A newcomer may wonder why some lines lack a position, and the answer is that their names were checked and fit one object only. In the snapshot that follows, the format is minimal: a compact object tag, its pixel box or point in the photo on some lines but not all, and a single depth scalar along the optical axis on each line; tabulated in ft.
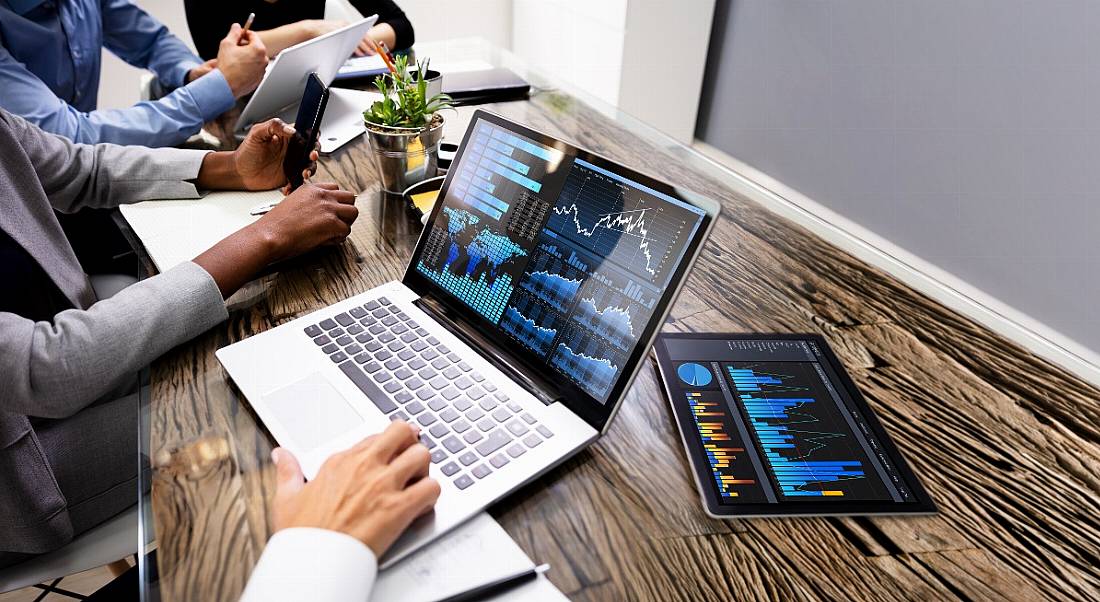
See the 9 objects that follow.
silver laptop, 2.07
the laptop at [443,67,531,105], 5.21
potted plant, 3.54
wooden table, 1.82
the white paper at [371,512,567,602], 1.70
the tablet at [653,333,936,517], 2.03
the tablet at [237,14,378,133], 4.30
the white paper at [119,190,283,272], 3.17
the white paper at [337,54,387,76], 5.55
